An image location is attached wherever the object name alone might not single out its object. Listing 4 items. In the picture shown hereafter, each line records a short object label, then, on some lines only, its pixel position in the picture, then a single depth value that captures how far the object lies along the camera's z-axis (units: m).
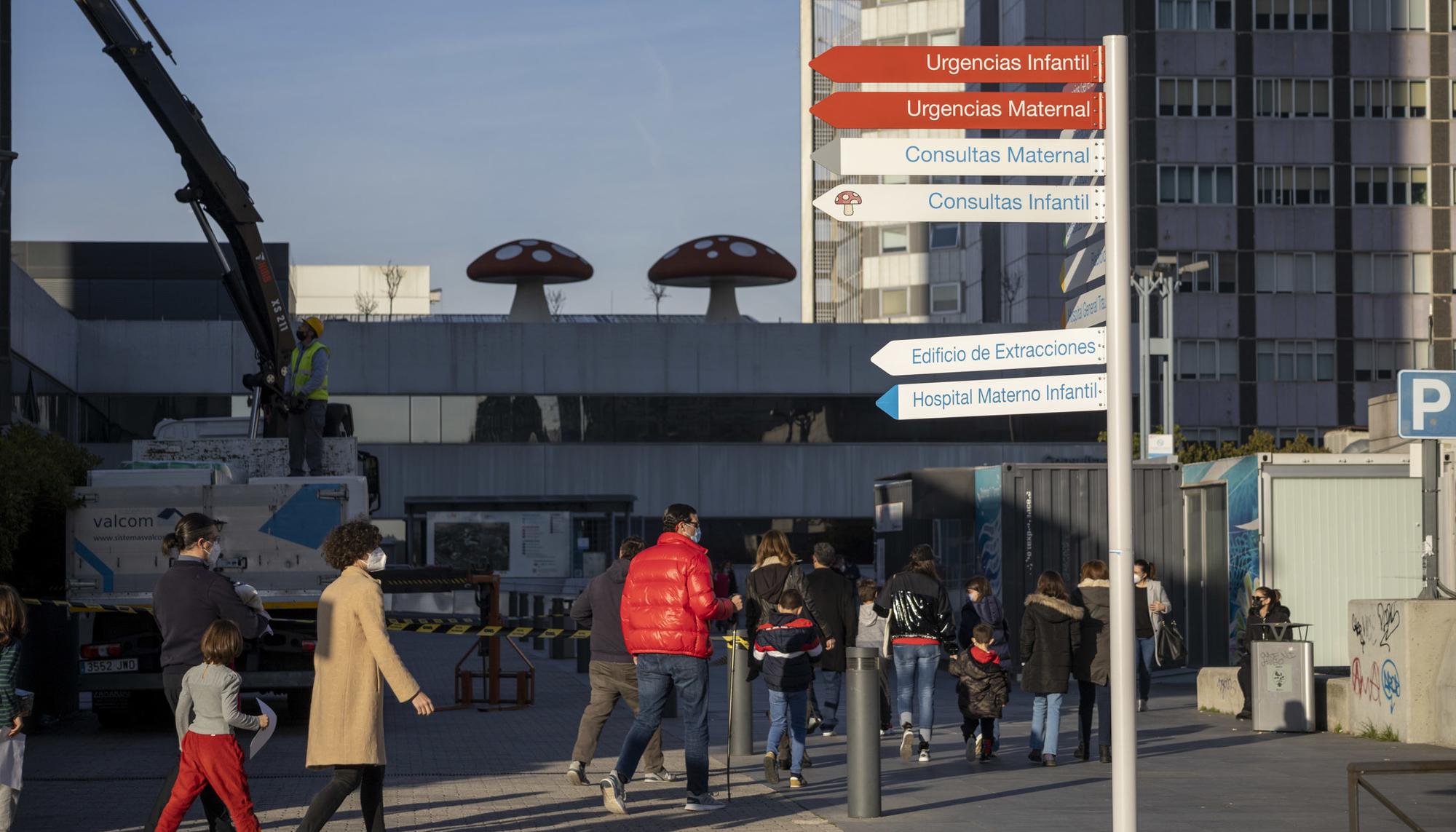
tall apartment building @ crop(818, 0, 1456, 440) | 68.88
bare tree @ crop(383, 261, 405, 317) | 110.44
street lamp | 35.09
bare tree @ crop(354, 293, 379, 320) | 86.50
